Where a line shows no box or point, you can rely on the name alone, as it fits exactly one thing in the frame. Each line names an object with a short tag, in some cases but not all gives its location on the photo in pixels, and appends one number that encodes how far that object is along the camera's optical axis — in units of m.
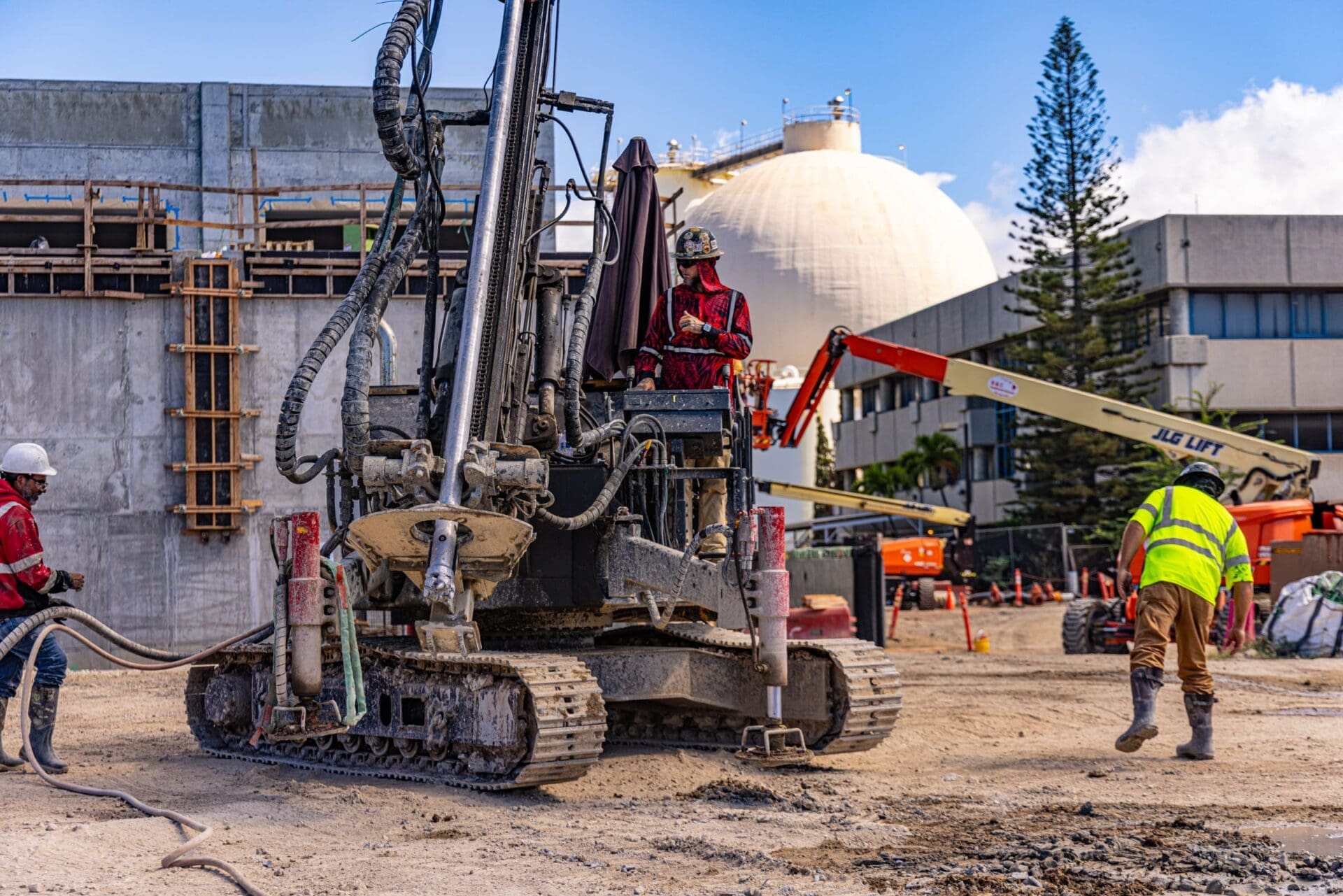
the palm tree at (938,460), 54.84
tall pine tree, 42.47
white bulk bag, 18.64
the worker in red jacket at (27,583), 9.36
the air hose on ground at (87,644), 7.89
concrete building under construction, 20.42
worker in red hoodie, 10.52
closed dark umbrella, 11.05
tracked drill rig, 8.29
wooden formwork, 20.47
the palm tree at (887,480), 56.19
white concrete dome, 67.25
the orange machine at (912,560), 34.19
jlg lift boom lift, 21.45
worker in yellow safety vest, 10.12
